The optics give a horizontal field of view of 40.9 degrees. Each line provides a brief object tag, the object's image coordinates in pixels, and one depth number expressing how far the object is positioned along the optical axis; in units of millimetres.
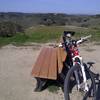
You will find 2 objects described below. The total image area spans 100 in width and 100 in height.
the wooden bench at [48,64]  2275
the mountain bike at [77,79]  2007
